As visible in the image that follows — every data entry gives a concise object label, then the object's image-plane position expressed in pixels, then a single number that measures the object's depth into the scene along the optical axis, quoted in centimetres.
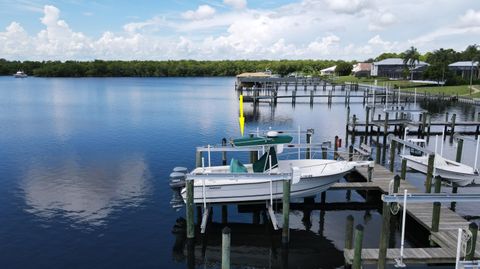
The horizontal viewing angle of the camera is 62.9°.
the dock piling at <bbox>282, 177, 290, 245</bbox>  1927
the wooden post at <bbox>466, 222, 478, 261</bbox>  1472
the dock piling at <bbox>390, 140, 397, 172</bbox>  2877
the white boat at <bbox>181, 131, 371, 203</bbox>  2045
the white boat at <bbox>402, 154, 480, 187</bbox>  2666
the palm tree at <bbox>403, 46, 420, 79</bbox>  12825
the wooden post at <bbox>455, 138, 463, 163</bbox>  3062
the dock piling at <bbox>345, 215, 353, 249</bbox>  1606
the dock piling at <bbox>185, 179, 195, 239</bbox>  1919
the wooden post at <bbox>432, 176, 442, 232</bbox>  1735
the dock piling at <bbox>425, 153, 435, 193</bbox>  2316
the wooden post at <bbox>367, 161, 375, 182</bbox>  2548
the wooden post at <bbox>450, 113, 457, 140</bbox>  4851
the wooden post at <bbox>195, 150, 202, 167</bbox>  2514
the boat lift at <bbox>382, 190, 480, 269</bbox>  1512
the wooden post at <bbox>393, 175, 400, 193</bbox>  2076
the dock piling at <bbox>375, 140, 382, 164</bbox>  3081
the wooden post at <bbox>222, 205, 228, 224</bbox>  2293
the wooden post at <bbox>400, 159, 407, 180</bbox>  2644
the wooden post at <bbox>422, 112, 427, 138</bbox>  4816
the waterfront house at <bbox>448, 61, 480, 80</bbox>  12031
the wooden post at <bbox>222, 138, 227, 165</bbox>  2844
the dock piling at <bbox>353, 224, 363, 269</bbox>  1448
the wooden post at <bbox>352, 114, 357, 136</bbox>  4877
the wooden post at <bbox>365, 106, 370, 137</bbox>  4850
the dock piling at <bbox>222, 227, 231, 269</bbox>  1453
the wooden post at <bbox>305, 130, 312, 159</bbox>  2917
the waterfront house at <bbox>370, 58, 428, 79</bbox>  13675
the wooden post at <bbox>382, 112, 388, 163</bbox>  4171
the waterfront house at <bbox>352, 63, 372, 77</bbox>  16838
